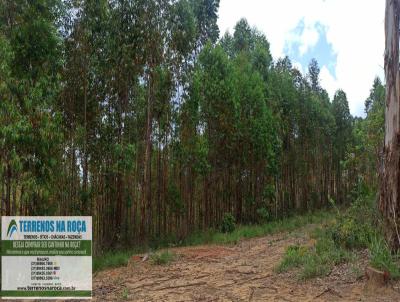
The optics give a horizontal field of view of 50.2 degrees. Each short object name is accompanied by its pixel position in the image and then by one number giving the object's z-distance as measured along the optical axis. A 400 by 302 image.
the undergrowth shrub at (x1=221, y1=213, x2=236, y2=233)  15.88
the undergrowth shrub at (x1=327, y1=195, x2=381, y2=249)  7.25
